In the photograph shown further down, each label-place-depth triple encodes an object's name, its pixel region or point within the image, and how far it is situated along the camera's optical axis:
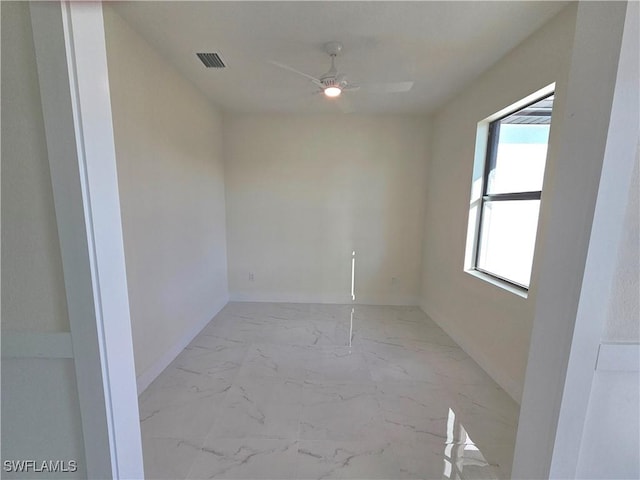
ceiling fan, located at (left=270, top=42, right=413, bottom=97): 2.09
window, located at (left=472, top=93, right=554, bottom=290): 2.03
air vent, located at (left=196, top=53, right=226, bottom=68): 2.25
